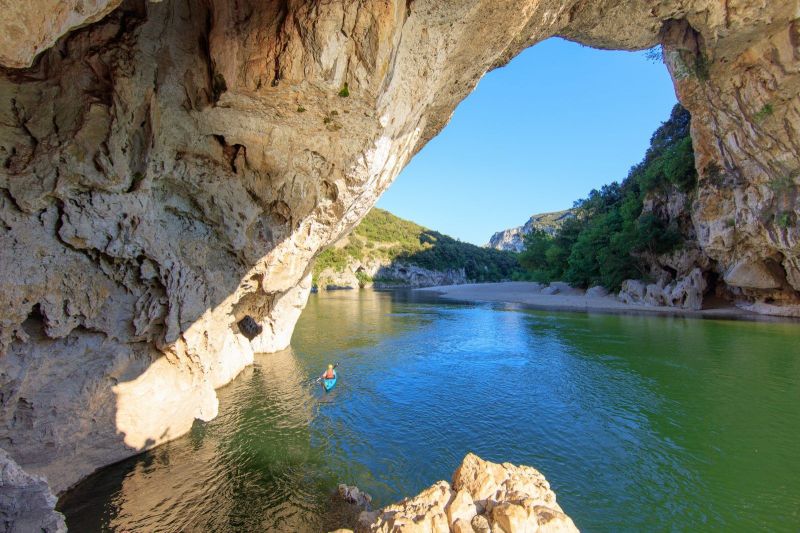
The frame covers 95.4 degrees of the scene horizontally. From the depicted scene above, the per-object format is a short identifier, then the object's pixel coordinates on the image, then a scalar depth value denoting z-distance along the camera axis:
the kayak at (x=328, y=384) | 10.45
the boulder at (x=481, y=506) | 2.84
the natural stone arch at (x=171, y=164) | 5.26
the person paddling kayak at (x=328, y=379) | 10.47
